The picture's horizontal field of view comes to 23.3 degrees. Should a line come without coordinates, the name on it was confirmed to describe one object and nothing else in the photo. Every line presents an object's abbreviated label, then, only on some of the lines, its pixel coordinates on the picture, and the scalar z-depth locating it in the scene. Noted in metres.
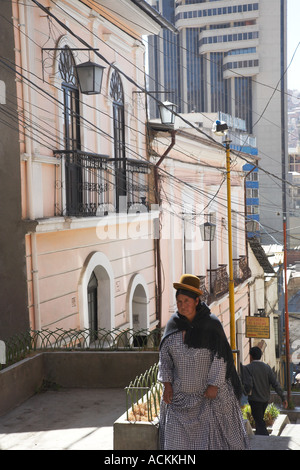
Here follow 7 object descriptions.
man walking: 8.72
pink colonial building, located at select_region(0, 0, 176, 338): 10.23
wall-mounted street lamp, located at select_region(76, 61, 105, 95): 10.50
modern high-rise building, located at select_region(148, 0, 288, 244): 99.00
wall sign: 21.23
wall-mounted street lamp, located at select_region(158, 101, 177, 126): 15.79
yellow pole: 15.27
